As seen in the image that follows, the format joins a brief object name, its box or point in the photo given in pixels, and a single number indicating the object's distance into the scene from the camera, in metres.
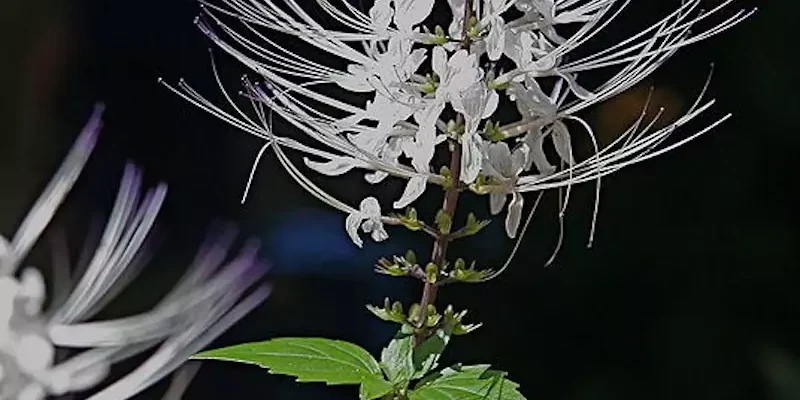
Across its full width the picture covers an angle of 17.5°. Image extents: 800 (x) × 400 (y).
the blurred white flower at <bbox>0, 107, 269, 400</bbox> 0.45
